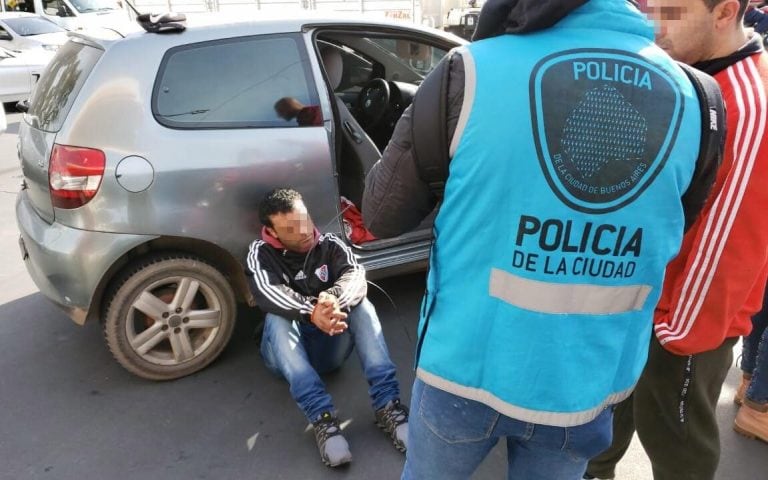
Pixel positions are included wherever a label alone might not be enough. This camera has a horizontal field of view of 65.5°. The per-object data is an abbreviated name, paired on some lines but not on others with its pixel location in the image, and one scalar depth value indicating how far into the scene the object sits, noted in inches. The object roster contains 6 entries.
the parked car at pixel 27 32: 466.0
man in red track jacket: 59.8
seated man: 104.0
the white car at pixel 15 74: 396.8
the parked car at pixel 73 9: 577.5
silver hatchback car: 109.5
